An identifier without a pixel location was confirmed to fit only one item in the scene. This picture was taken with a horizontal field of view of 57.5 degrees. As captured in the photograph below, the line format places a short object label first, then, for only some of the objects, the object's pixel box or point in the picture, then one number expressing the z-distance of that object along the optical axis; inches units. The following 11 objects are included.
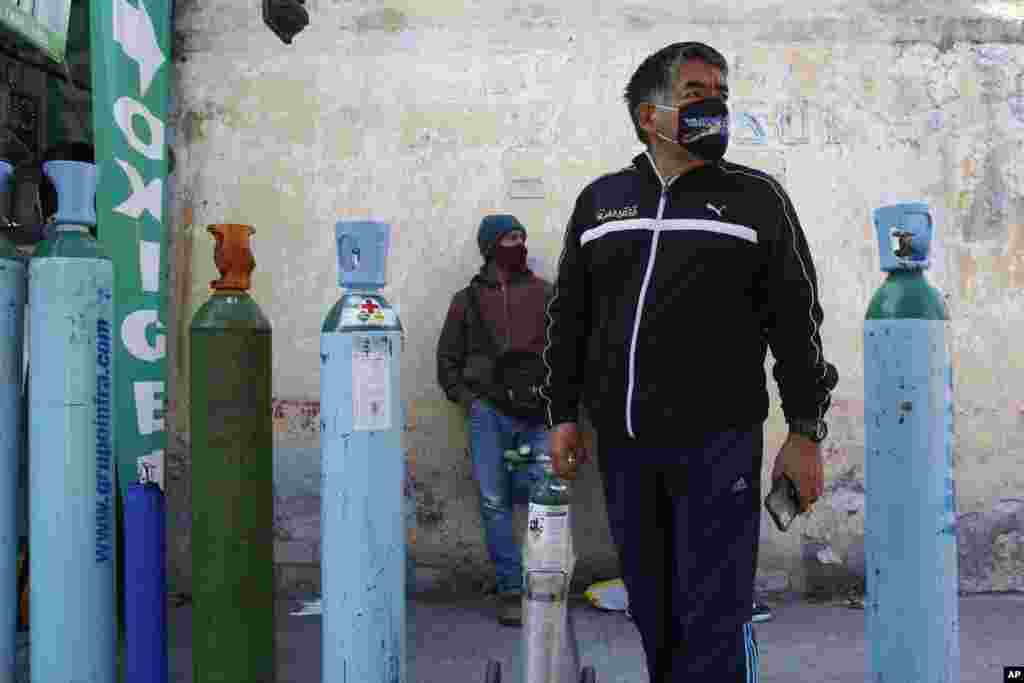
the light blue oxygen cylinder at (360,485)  114.0
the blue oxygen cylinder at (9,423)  119.7
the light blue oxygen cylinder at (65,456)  115.3
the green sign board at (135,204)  158.9
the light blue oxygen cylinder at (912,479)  102.7
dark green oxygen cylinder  119.1
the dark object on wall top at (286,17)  188.2
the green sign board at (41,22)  150.2
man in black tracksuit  95.1
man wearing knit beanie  180.2
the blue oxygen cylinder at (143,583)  117.1
